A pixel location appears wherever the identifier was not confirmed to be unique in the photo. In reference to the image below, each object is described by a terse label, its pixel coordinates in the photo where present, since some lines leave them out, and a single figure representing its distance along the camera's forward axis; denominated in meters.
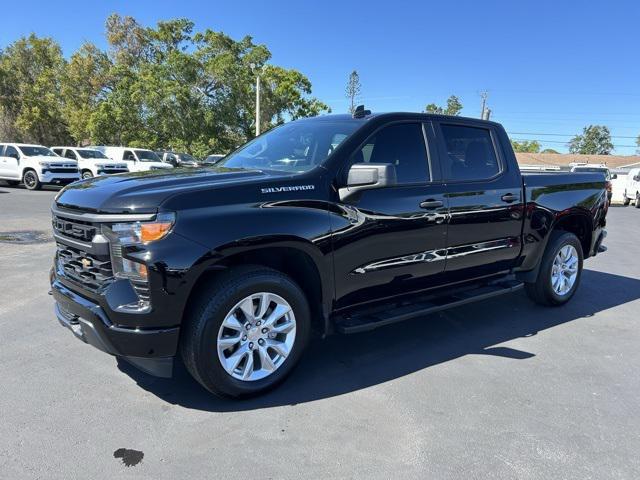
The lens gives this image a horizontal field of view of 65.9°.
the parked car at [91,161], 22.03
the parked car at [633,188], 23.39
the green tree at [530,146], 120.55
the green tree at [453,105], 88.85
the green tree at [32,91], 39.53
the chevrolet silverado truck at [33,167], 19.73
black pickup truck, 2.91
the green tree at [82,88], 38.03
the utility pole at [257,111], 29.14
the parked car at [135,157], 23.36
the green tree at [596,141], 109.31
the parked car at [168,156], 25.64
